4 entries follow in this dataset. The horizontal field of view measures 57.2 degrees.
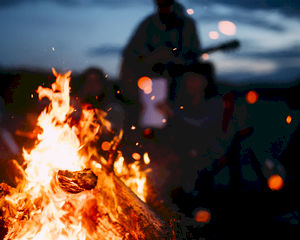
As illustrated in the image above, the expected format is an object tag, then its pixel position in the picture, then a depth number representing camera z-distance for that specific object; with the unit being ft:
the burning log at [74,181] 8.68
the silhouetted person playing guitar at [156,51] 15.75
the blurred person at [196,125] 15.10
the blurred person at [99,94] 15.29
